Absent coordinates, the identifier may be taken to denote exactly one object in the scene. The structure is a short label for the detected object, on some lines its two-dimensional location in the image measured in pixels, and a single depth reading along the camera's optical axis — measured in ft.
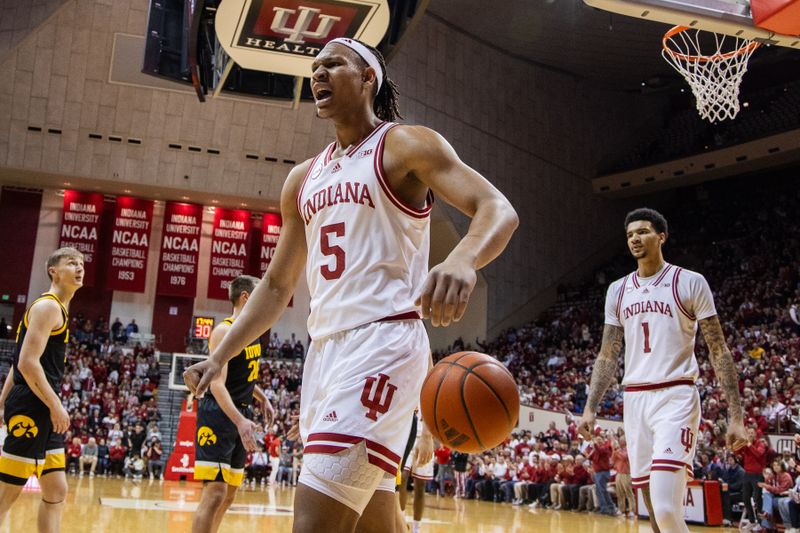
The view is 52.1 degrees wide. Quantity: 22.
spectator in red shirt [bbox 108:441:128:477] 65.67
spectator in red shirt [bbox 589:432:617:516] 47.98
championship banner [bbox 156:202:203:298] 95.20
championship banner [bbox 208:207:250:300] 95.91
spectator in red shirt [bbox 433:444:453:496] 58.41
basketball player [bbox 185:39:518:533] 8.27
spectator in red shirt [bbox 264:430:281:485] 61.93
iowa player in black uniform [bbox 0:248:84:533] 16.66
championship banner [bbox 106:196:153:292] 93.30
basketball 8.99
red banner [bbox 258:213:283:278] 97.04
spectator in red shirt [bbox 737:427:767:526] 40.52
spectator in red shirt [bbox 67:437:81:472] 66.33
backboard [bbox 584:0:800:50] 24.25
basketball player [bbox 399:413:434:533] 23.03
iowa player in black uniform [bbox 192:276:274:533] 17.20
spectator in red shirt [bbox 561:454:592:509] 51.70
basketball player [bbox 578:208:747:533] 15.96
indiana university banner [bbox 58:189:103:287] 92.48
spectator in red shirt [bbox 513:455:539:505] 55.72
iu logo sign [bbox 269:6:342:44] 39.42
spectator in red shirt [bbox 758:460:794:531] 37.73
